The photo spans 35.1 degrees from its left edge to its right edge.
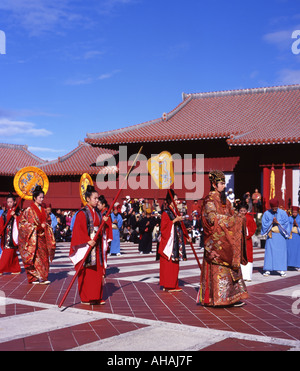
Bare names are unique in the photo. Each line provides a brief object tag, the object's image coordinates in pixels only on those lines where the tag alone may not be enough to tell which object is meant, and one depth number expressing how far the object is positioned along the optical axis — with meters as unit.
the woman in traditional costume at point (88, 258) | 6.21
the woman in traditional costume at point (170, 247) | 7.33
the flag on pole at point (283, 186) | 17.76
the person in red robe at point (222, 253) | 6.05
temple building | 17.98
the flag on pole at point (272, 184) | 17.92
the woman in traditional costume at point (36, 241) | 8.00
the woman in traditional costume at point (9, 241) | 9.19
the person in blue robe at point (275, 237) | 9.48
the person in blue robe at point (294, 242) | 10.59
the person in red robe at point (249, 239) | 8.69
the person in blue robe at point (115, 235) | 13.62
